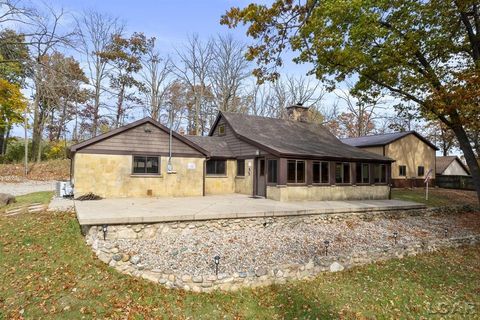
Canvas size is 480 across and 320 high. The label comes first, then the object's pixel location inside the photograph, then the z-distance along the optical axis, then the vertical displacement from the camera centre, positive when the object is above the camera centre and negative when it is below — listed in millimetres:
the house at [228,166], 13406 +411
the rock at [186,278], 6613 -2358
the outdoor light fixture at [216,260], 6817 -2005
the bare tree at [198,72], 33312 +11628
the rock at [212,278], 6656 -2361
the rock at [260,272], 6976 -2334
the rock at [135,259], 7139 -2131
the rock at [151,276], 6664 -2351
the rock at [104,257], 7203 -2084
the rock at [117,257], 7156 -2058
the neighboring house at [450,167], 28844 +972
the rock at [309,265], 7505 -2326
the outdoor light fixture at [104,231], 8258 -1648
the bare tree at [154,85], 32438 +9751
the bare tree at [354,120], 39562 +7964
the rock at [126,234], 8547 -1781
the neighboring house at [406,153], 24188 +1940
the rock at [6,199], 11923 -1140
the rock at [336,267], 7832 -2462
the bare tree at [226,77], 33281 +11029
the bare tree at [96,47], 28547 +12457
